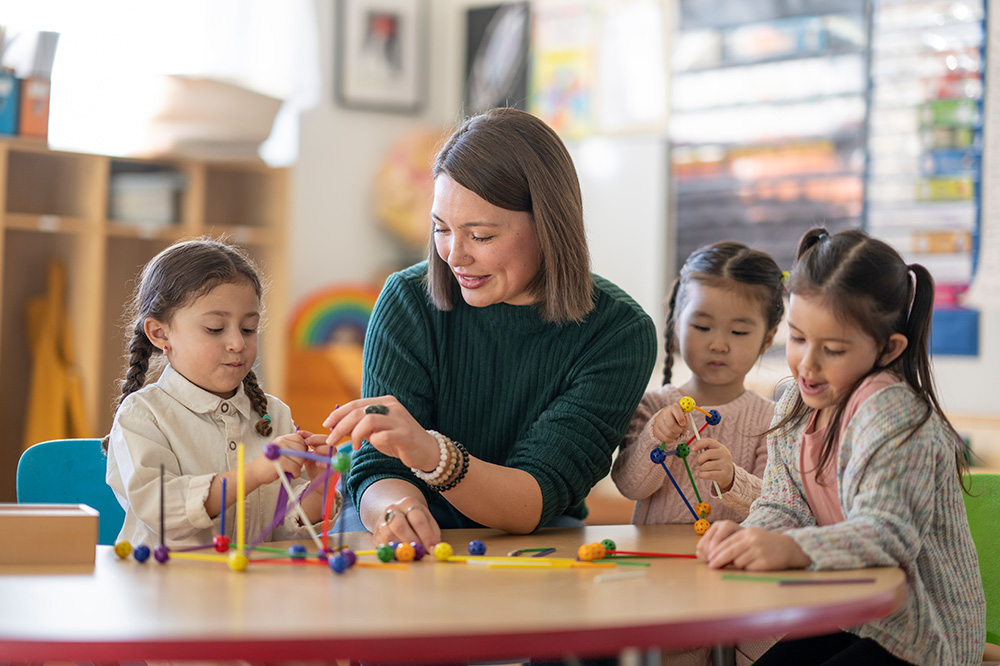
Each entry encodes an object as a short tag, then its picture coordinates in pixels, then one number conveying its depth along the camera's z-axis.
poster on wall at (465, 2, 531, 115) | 4.65
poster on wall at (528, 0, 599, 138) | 4.46
